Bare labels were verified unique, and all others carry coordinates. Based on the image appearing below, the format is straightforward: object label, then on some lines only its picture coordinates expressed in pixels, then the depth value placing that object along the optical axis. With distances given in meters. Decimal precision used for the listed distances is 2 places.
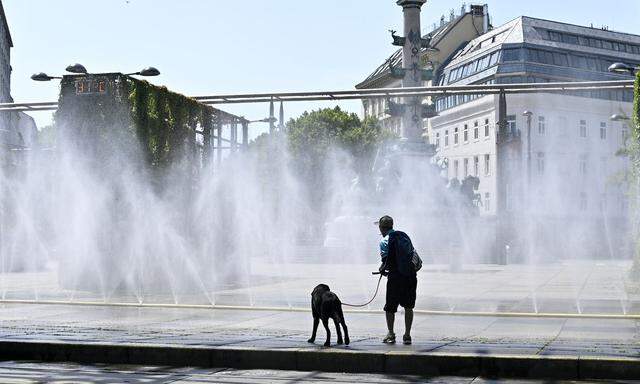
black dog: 12.02
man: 12.50
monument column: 49.28
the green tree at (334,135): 74.62
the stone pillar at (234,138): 25.92
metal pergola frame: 18.84
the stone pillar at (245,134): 26.25
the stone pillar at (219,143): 25.34
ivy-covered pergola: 23.17
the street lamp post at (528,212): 44.51
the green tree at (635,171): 19.36
